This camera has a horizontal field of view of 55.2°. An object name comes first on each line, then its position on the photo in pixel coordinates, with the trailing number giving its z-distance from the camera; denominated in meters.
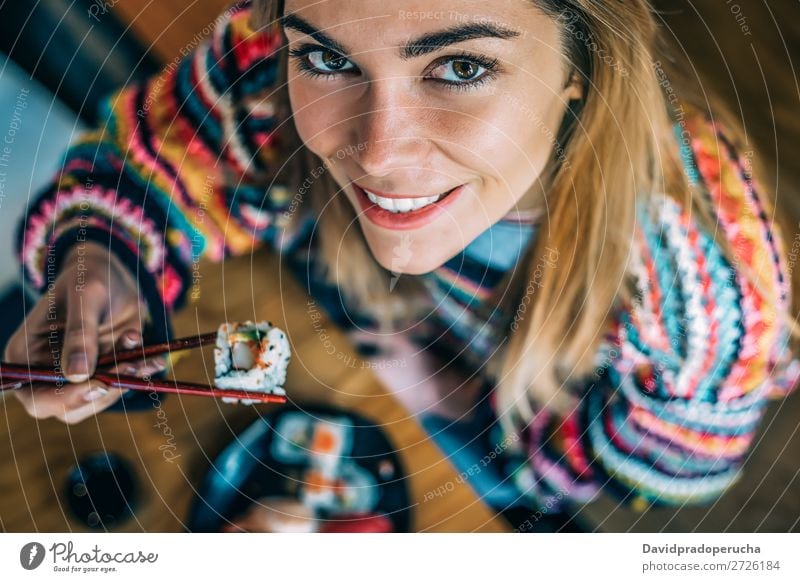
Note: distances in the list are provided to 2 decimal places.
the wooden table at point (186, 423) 0.82
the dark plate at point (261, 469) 0.83
